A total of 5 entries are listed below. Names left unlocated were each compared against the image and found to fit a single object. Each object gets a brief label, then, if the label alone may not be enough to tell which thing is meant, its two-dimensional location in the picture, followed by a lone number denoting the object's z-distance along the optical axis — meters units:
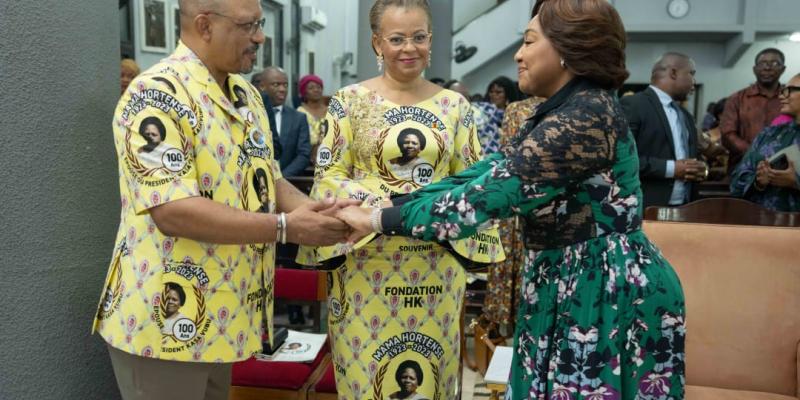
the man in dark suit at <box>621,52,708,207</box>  3.87
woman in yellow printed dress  2.07
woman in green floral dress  1.45
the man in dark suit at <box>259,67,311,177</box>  5.13
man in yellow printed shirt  1.48
